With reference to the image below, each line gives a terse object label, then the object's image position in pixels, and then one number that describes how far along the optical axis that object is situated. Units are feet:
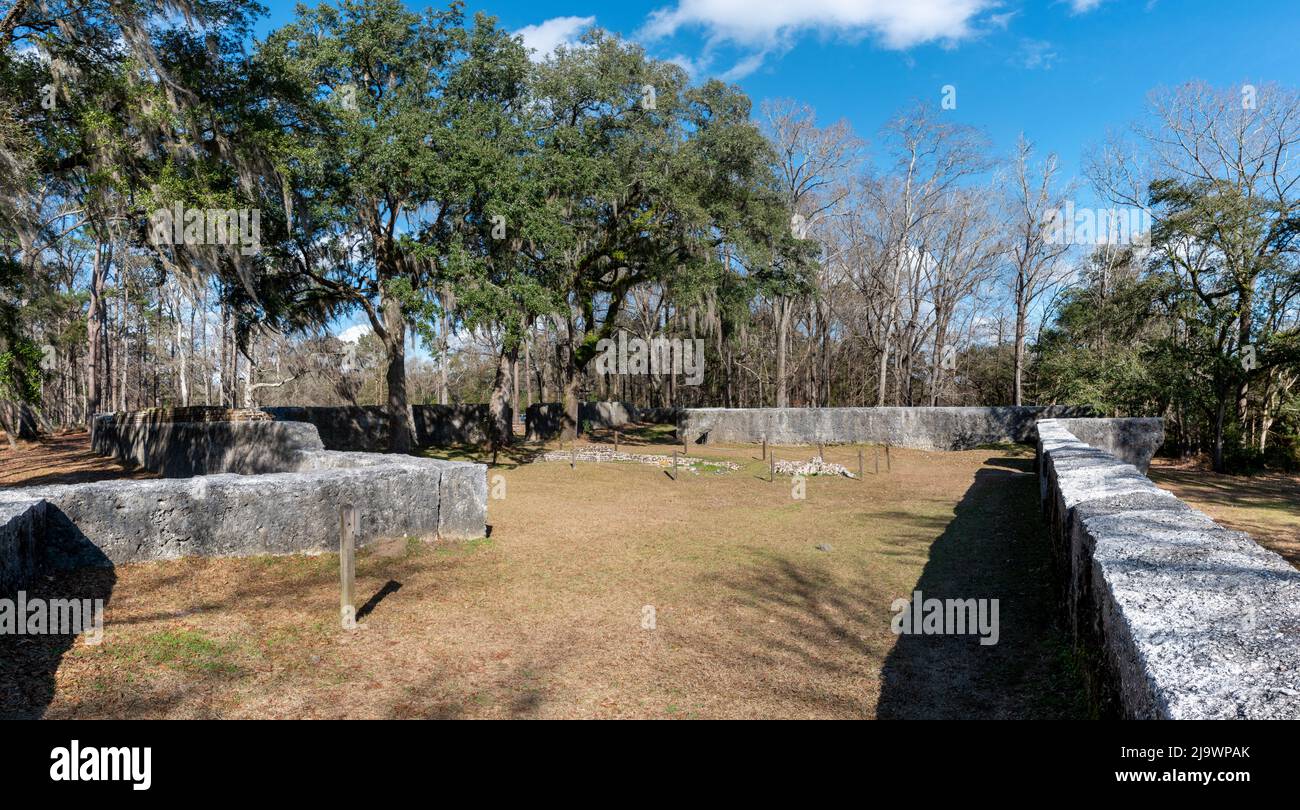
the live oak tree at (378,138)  46.55
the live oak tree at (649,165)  61.41
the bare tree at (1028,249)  93.71
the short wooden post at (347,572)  17.47
